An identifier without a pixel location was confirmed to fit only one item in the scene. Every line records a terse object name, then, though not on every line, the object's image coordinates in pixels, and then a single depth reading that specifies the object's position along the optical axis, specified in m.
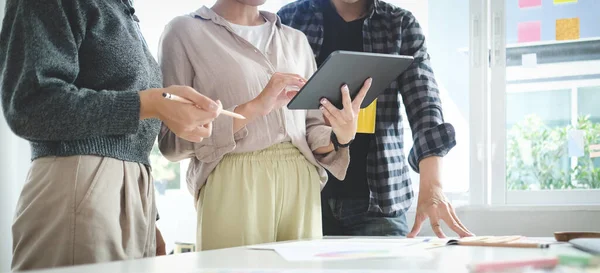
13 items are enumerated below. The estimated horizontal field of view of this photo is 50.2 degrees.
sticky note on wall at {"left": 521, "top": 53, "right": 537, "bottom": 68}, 2.80
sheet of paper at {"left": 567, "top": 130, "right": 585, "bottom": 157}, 2.74
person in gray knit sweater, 1.09
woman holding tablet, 1.43
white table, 0.88
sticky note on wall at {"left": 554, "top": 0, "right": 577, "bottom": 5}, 2.76
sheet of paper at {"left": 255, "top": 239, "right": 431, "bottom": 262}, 0.99
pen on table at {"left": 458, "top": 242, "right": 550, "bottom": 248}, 1.17
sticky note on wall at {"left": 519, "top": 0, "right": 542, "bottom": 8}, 2.81
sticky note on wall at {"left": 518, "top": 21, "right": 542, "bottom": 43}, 2.80
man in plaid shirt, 1.78
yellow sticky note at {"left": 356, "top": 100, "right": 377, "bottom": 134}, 1.78
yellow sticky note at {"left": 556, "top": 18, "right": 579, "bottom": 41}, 2.76
